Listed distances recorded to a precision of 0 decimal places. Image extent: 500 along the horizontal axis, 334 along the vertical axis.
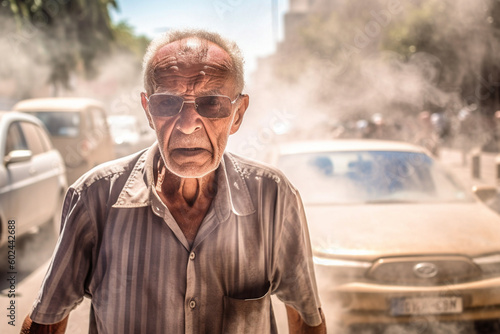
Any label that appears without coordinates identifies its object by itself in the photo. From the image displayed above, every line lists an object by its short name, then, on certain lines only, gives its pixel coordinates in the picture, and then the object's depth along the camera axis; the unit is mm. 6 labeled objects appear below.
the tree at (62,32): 10844
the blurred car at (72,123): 7332
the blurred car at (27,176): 3875
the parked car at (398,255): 2824
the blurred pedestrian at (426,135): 8453
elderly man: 1335
